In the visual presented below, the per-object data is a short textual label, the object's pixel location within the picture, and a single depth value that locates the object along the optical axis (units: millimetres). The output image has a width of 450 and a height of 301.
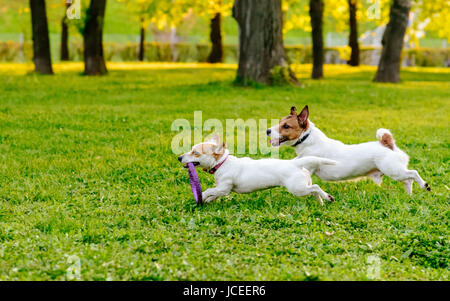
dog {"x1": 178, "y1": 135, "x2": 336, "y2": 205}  5059
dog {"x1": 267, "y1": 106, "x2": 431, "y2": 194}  5379
